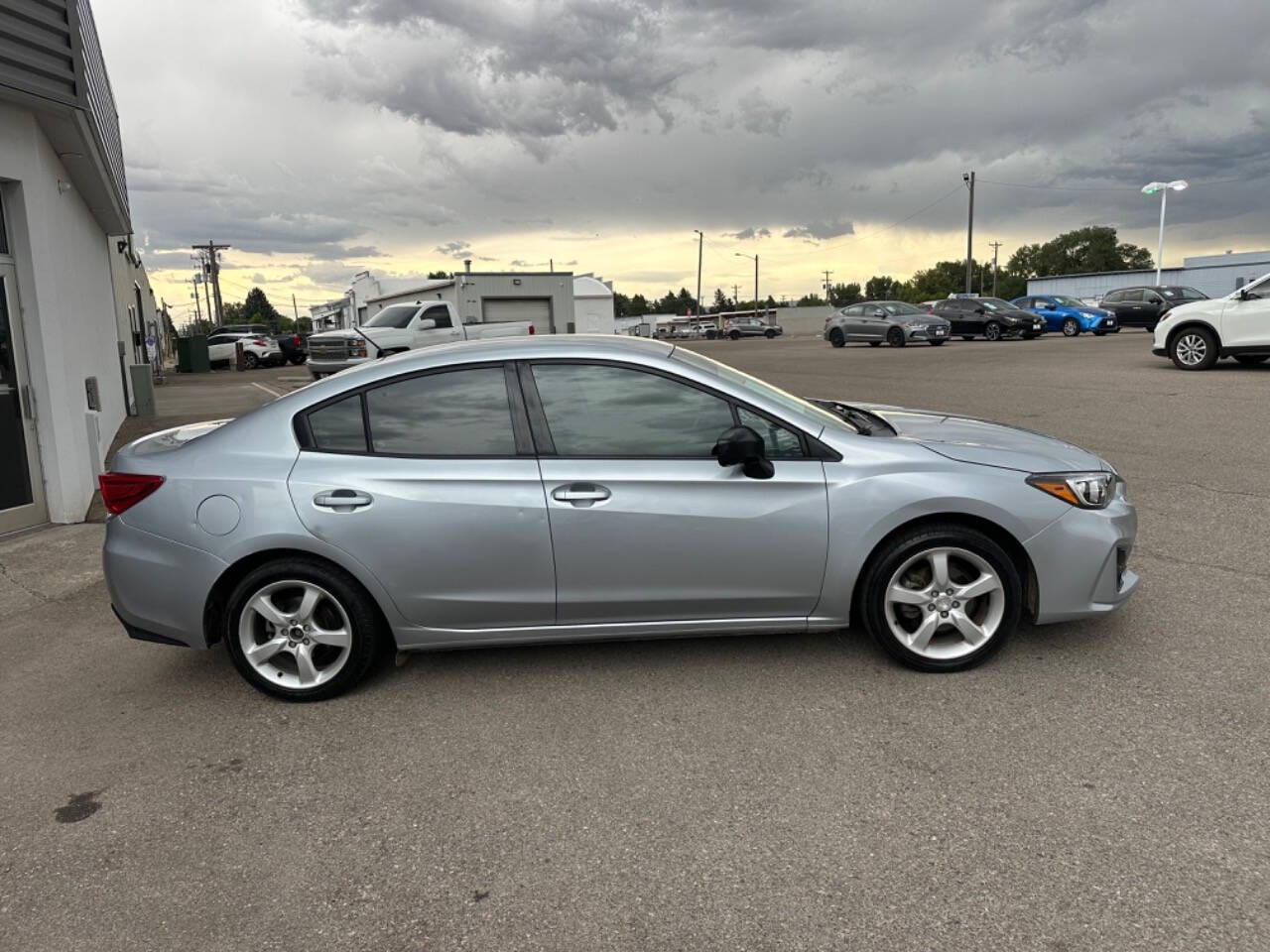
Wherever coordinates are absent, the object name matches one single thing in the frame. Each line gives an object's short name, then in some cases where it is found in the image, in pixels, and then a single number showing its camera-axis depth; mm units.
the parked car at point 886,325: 28875
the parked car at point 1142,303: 31031
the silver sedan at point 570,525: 3771
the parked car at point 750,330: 61931
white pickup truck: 21172
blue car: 31062
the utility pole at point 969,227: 52625
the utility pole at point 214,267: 66125
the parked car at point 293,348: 39656
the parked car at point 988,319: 29703
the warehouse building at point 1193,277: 64875
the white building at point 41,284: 6988
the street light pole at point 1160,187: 45312
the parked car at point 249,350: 37344
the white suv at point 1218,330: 14227
